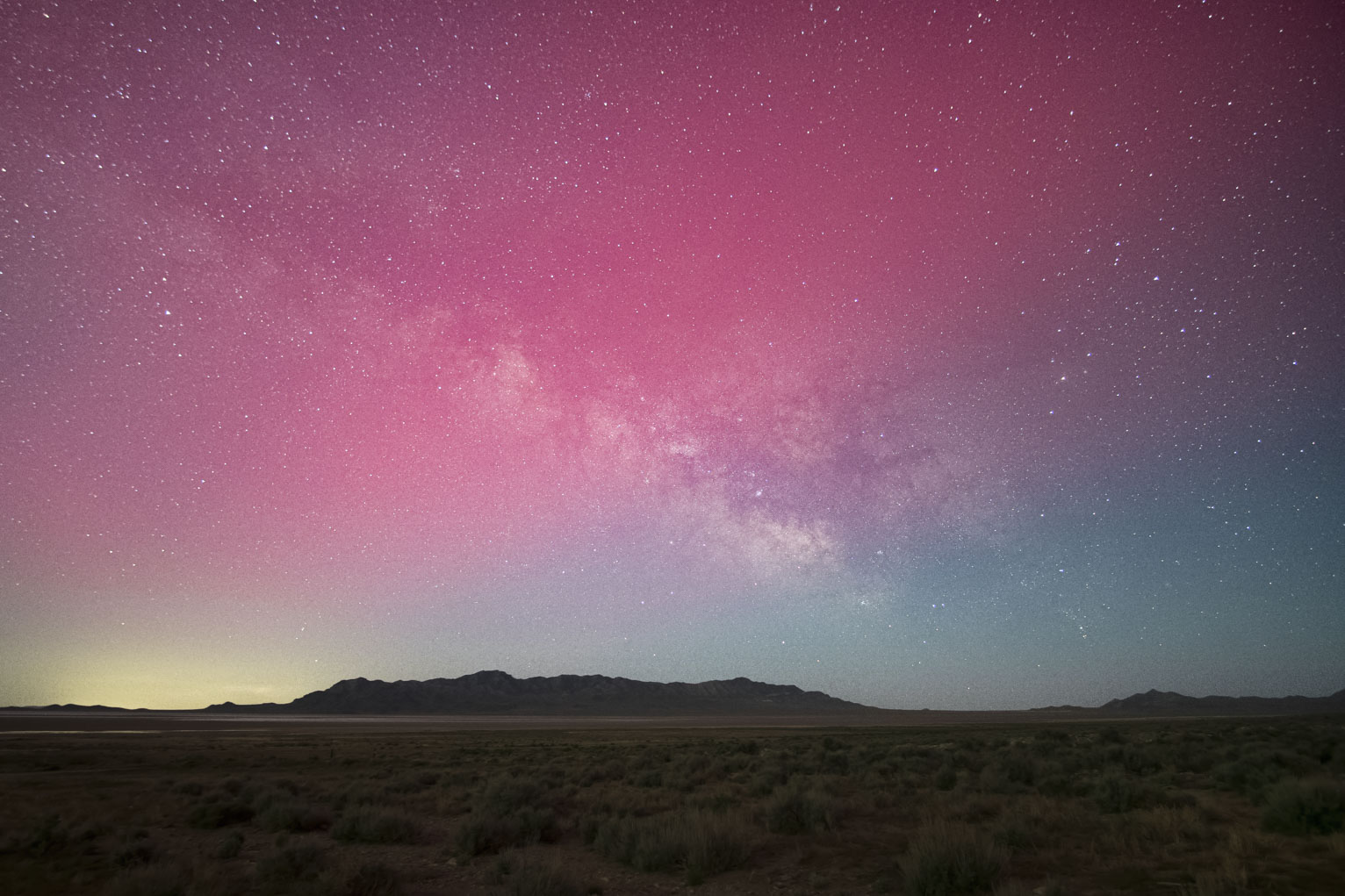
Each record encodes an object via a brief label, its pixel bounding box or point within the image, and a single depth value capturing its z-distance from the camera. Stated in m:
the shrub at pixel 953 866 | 9.05
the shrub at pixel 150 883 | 9.51
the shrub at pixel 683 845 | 11.09
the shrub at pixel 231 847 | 12.70
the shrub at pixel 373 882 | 9.87
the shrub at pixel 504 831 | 12.88
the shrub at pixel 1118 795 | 14.46
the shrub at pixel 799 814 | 13.39
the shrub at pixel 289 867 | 10.42
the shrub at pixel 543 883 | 8.98
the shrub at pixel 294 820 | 15.33
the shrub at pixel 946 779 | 18.56
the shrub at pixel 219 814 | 16.17
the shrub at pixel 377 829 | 13.88
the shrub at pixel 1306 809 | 11.24
